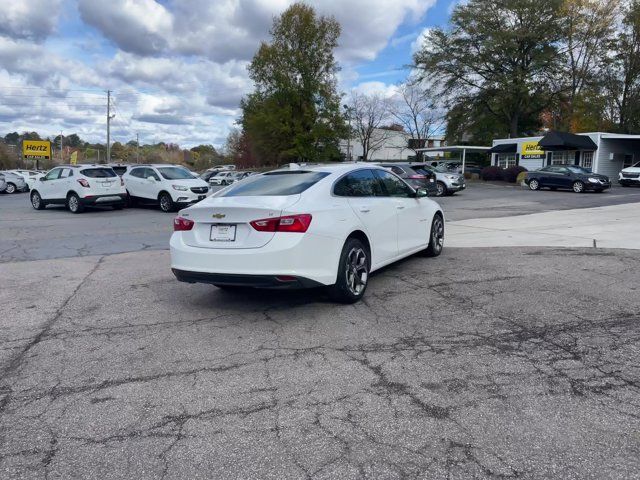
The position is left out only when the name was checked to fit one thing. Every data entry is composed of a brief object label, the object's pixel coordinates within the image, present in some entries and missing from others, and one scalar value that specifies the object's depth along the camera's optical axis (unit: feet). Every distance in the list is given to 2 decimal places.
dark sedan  92.84
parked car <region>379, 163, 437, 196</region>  74.10
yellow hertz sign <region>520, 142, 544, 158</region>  141.28
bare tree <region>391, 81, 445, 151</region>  182.21
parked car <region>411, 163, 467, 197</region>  87.15
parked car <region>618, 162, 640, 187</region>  108.68
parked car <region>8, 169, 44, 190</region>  120.88
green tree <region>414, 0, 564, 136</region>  159.43
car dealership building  127.54
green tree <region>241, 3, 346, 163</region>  170.09
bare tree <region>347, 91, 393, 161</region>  193.88
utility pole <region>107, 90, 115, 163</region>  187.01
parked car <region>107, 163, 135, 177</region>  69.99
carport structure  167.32
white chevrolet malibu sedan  17.08
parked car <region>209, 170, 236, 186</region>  139.44
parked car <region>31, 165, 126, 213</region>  58.34
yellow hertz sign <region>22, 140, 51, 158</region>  174.40
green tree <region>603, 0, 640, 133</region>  160.45
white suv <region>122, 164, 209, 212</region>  58.59
